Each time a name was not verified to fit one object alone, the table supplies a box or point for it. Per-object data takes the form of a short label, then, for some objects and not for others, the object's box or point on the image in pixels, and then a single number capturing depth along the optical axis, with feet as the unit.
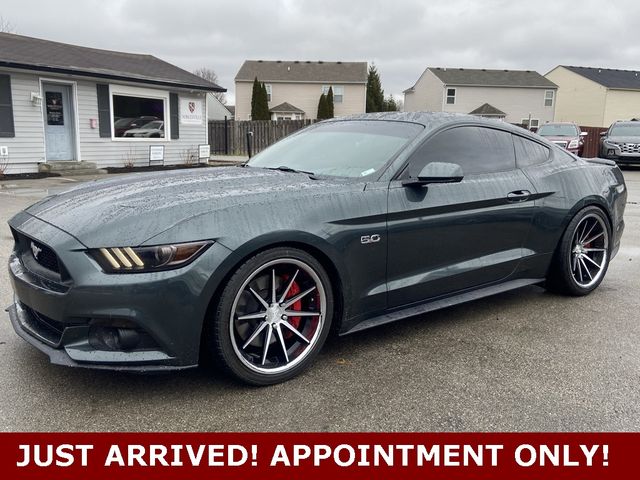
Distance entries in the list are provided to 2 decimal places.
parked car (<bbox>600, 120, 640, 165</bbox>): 62.90
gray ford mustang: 8.42
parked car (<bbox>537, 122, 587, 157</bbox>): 62.95
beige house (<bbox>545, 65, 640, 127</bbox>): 142.51
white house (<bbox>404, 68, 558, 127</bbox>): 142.72
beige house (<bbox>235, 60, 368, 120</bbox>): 140.15
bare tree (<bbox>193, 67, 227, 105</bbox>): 246.47
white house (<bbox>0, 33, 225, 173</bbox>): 44.01
